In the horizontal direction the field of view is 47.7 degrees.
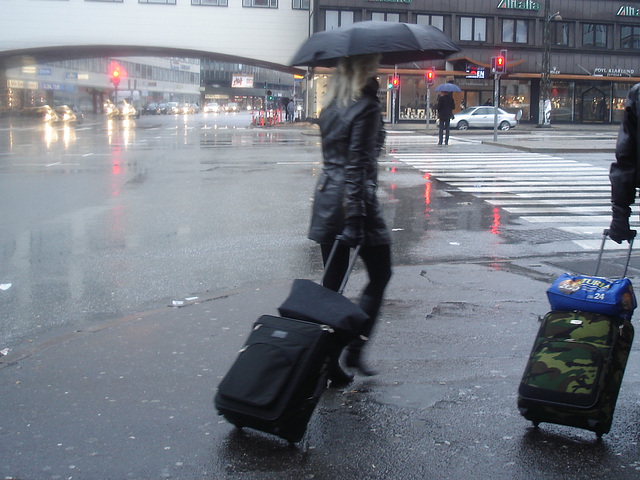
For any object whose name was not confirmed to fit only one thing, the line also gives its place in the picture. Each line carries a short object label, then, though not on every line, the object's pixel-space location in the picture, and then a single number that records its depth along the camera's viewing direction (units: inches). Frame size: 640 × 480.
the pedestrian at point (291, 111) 2277.3
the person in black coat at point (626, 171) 143.5
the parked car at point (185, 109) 3817.9
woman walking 153.2
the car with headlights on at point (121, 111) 2713.3
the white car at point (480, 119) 1701.5
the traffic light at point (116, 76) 2338.2
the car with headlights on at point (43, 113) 2248.4
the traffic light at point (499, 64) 1096.8
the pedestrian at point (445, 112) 1029.2
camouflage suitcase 129.6
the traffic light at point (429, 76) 1557.6
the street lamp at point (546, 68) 1822.1
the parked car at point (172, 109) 3751.5
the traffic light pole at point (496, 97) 1095.7
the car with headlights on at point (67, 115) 2233.9
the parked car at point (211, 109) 4463.6
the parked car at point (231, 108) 4671.3
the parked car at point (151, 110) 3563.0
